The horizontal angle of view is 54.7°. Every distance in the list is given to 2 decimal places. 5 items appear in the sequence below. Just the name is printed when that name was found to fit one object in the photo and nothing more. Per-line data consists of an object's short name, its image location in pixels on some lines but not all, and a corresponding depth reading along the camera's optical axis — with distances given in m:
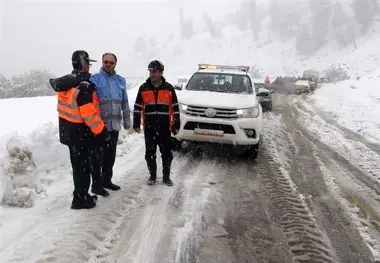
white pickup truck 6.91
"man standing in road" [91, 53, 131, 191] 4.84
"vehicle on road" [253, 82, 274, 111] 16.06
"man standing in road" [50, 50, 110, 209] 4.04
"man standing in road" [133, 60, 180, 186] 5.34
